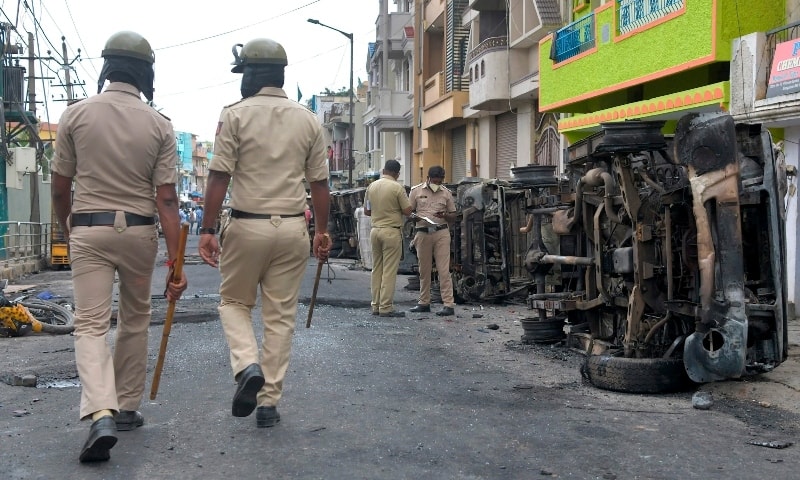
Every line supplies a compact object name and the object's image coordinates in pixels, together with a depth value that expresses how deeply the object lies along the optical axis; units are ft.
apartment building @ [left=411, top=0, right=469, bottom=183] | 97.71
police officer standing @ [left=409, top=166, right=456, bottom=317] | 38.17
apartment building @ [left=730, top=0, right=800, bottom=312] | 36.83
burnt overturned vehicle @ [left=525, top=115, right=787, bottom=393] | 18.75
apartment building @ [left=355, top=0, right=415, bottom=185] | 129.70
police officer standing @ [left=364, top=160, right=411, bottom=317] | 36.83
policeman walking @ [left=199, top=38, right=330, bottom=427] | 16.78
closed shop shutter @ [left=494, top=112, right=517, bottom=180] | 83.46
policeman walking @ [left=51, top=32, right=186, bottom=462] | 14.99
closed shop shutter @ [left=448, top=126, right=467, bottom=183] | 104.32
